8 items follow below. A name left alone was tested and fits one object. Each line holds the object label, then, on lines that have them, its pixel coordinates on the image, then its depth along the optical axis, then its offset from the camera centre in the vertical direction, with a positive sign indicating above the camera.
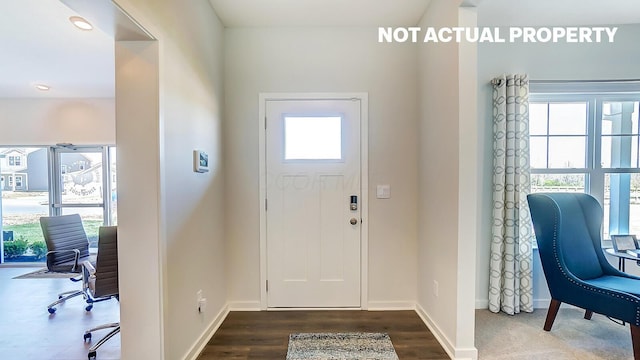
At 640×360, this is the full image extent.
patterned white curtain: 2.64 -0.25
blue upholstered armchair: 2.16 -0.67
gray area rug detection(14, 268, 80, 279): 4.04 -1.42
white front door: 2.81 -0.29
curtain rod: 2.76 +0.85
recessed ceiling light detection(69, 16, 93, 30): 2.39 +1.23
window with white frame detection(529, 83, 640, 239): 2.85 +0.23
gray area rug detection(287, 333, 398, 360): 2.08 -1.28
